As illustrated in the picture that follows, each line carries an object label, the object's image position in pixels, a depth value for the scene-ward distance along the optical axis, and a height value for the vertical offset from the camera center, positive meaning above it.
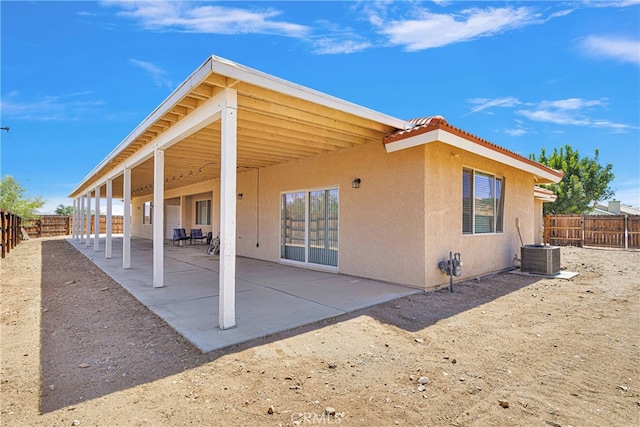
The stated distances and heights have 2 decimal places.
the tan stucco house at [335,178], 4.23 +0.90
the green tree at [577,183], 23.23 +2.65
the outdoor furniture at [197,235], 15.12 -0.83
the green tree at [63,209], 47.00 +1.17
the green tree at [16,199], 19.02 +1.05
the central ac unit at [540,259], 7.82 -1.00
